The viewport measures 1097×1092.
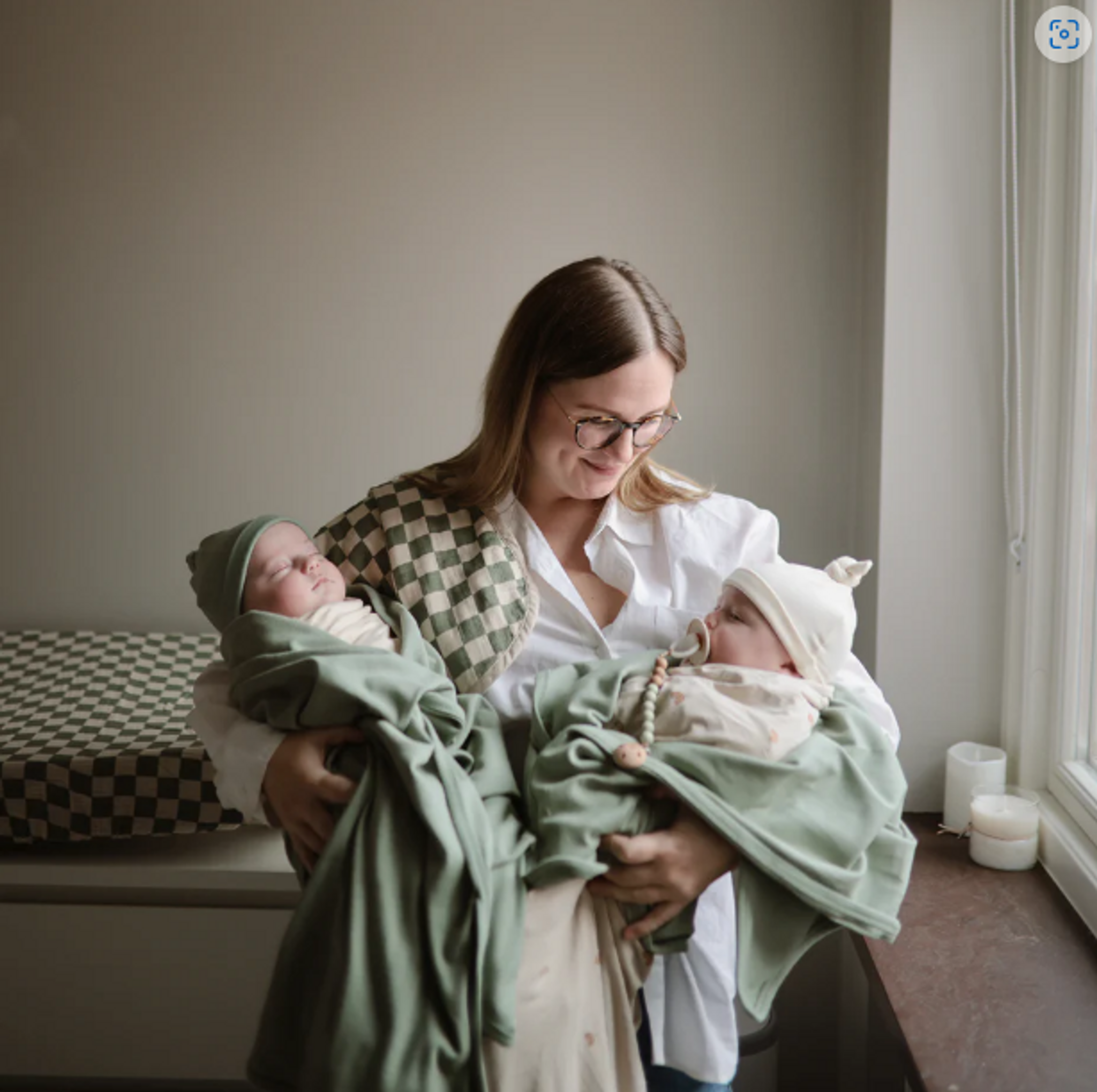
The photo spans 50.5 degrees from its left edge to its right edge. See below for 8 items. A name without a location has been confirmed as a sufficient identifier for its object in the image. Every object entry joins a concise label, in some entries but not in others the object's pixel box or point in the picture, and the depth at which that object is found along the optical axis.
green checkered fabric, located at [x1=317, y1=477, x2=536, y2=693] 1.58
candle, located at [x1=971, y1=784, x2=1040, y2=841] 2.04
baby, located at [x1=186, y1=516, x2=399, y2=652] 1.46
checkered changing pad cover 2.02
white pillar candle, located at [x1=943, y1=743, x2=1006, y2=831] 2.16
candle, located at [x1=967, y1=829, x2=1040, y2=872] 2.04
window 1.97
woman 1.52
